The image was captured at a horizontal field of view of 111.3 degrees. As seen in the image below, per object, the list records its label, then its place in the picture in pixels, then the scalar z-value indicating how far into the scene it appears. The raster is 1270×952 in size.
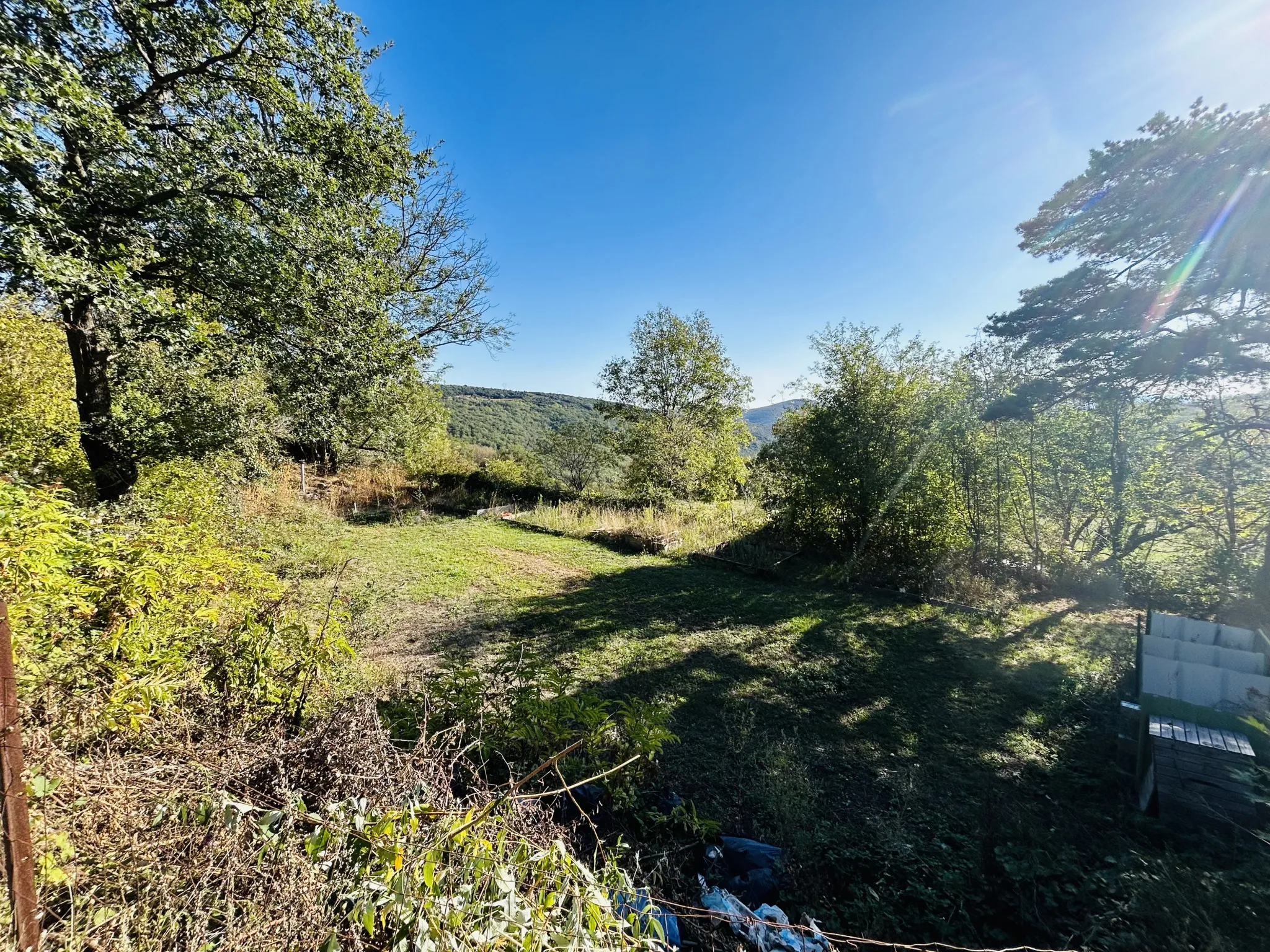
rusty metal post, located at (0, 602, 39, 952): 0.93
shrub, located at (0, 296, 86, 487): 4.18
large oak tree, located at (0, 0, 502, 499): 3.17
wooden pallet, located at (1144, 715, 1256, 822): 2.25
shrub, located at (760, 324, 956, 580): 6.57
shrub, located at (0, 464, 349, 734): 1.54
